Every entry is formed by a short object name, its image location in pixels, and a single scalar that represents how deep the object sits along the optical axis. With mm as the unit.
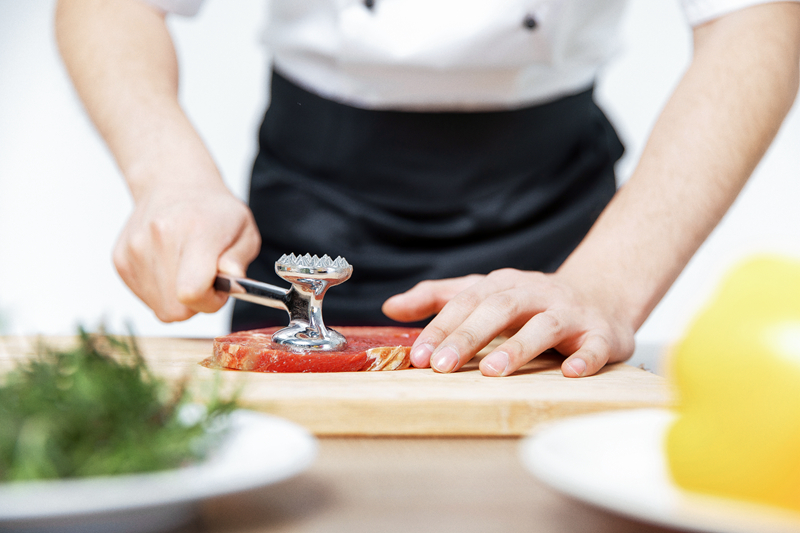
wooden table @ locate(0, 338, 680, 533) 1033
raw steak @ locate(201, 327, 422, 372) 1338
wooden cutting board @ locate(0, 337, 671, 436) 1228
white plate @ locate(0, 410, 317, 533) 770
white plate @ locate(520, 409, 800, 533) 782
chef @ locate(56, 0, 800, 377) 1470
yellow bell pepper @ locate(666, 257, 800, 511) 877
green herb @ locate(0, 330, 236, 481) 887
